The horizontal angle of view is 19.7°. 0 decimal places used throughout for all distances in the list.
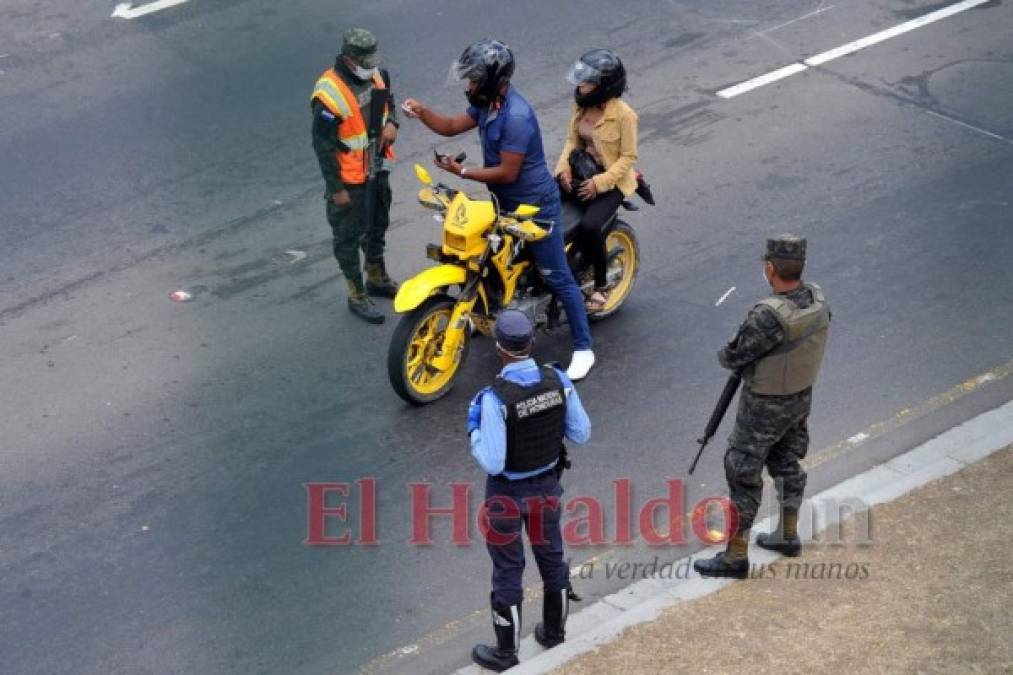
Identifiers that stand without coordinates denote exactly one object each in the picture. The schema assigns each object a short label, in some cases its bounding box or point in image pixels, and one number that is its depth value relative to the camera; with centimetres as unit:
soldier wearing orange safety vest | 1855
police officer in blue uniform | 1279
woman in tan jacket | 1801
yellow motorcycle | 1714
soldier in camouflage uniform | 1363
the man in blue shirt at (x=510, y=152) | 1702
